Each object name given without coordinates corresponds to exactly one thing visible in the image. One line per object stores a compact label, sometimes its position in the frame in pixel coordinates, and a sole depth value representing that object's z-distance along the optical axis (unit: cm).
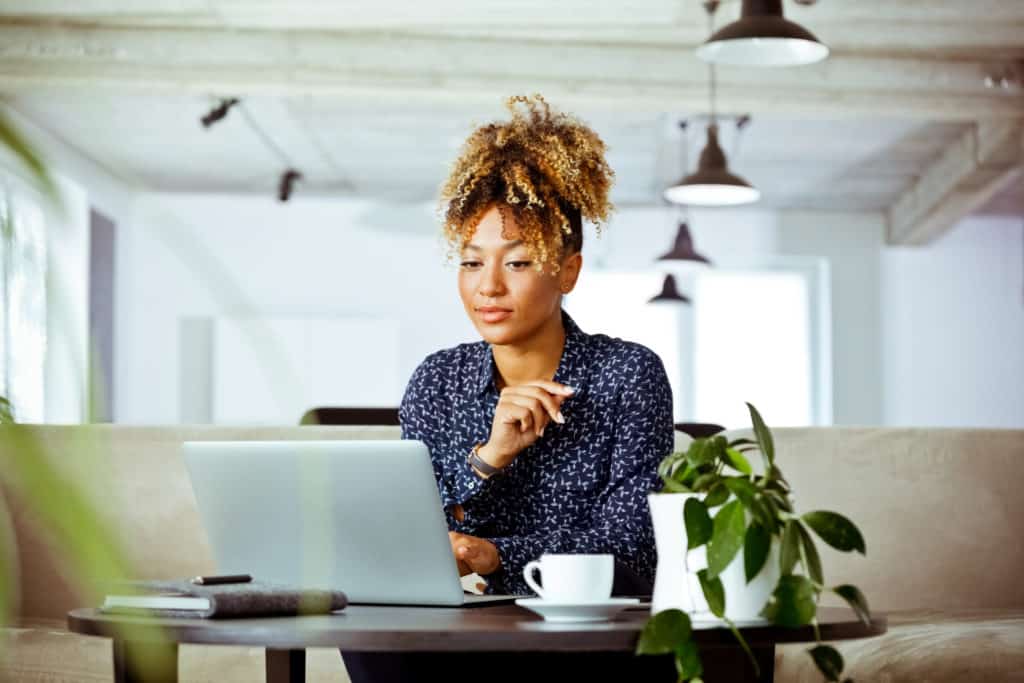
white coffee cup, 202
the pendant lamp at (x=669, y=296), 1157
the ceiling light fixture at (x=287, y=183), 1348
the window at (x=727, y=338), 1458
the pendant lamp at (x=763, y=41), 527
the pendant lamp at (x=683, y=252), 1014
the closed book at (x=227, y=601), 196
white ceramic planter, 192
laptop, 208
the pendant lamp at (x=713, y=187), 771
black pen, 204
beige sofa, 356
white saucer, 198
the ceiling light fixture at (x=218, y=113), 1043
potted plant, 187
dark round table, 185
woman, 252
